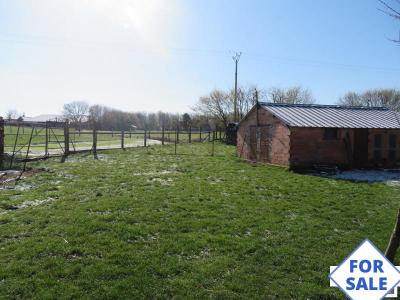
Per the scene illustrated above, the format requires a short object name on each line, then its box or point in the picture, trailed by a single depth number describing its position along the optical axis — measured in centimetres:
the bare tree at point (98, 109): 11685
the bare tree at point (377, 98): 5419
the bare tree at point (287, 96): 5056
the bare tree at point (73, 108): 11178
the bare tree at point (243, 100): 4782
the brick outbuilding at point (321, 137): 1591
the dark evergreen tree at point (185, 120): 5758
